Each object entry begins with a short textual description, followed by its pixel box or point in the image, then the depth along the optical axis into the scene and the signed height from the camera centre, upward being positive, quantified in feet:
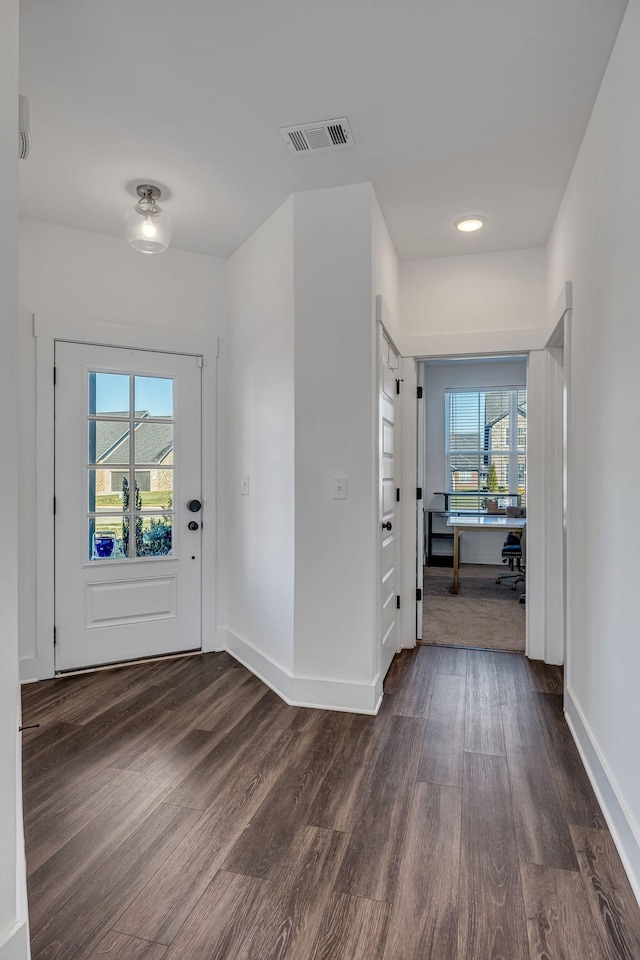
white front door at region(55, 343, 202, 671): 10.96 -0.60
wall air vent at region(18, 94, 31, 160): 5.47 +3.49
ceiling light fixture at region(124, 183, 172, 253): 8.75 +3.85
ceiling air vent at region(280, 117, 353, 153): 7.79 +4.82
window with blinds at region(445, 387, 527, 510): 24.02 +1.33
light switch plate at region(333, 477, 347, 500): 9.44 -0.22
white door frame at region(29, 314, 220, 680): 10.64 +0.54
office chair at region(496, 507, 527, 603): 19.62 -2.60
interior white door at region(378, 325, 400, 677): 10.30 -0.52
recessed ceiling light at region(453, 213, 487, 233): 10.48 +4.77
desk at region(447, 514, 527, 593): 17.87 -1.60
